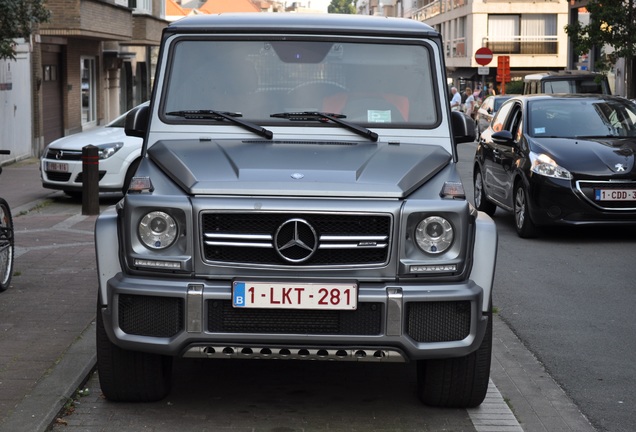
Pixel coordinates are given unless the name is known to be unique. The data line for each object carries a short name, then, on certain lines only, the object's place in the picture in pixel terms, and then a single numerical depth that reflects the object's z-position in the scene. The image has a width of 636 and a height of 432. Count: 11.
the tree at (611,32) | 27.84
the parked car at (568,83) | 30.80
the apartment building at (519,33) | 64.50
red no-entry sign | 39.00
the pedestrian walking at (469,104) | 43.49
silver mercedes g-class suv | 5.37
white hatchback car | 17.52
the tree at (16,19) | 18.03
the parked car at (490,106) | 30.84
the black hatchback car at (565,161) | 12.66
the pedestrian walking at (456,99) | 38.97
